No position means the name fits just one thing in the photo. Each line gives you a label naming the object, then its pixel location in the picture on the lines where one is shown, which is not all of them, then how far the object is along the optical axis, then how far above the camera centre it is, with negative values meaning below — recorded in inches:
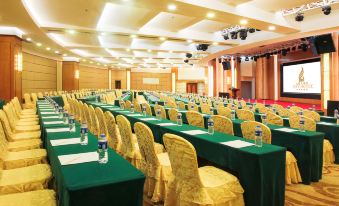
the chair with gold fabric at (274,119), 203.9 -15.4
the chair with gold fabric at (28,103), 449.0 -4.6
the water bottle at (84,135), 111.5 -15.2
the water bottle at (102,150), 85.6 -16.9
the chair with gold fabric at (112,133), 150.6 -20.1
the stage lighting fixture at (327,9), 304.0 +106.4
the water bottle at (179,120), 171.5 -13.3
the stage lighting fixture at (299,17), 332.2 +105.8
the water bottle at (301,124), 165.6 -15.6
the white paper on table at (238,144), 112.4 -19.3
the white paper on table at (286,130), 158.7 -18.2
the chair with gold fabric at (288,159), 145.9 -33.9
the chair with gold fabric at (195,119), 189.9 -13.8
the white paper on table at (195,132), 141.4 -17.6
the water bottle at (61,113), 200.6 -10.4
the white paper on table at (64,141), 112.0 -18.2
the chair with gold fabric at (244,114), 219.1 -12.6
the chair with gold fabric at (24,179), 92.8 -29.4
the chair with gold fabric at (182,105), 351.0 -6.6
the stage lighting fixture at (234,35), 429.8 +108.9
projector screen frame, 618.3 +20.4
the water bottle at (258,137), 111.0 -16.0
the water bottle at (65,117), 173.4 -11.4
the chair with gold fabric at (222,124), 161.0 -15.5
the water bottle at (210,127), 136.1 -14.2
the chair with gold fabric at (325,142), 188.7 -31.2
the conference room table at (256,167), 100.0 -27.1
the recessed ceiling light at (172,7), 258.0 +94.6
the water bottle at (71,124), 142.8 -13.1
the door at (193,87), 1326.3 +67.0
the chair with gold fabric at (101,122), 174.2 -14.8
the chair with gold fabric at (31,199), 78.4 -30.7
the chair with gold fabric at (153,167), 116.3 -31.2
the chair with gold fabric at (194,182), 92.8 -31.6
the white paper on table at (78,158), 86.9 -20.0
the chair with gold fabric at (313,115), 225.9 -13.2
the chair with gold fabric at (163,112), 254.9 -11.7
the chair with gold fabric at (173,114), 217.2 -11.9
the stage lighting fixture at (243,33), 415.8 +107.7
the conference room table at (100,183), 66.1 -21.9
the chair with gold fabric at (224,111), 241.5 -10.6
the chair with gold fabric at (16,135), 146.3 -23.0
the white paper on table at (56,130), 139.5 -16.2
